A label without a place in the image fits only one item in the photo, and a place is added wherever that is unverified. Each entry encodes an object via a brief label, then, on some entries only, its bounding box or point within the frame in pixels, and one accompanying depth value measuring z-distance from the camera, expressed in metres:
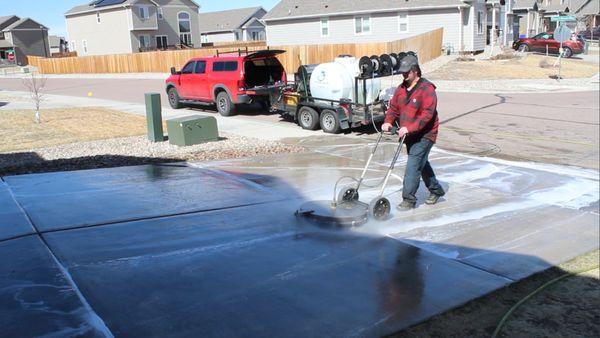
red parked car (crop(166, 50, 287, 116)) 16.53
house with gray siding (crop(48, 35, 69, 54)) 102.69
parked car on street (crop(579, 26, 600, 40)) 58.83
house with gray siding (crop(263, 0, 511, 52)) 35.72
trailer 13.12
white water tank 13.30
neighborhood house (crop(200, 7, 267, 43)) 72.69
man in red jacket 6.53
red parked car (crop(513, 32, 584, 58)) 38.06
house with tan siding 56.19
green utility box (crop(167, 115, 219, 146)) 11.90
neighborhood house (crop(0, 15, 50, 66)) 79.94
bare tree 16.74
